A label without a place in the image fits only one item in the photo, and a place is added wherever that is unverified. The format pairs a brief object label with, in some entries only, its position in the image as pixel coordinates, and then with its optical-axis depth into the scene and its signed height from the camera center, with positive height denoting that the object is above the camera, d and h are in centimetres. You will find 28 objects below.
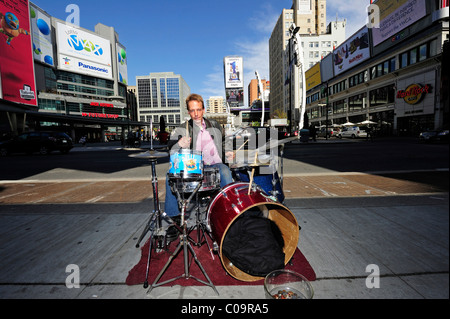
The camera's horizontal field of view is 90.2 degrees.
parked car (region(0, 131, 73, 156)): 1614 +5
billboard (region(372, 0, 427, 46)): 2527 +1440
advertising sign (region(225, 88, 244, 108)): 5488 +1034
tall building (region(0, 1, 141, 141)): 3966 +1702
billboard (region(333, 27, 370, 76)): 3647 +1498
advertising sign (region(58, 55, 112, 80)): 6043 +2177
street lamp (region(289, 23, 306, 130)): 2400 +922
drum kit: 216 -70
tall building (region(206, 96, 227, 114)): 16762 +2638
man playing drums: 319 -1
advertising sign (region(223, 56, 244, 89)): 5438 +1672
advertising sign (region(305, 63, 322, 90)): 5606 +1567
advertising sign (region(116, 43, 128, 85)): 7706 +2727
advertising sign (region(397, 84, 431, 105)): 2585 +493
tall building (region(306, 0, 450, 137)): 2516 +933
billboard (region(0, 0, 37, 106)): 3856 +1637
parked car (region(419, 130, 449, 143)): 1633 -31
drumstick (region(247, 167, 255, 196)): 226 -47
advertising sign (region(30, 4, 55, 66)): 5234 +2613
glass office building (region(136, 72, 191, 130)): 13038 +2588
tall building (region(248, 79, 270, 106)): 17861 +4149
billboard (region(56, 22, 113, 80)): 6072 +2621
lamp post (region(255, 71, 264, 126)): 4527 +1175
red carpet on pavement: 227 -143
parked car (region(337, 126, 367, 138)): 2891 +33
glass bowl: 198 -134
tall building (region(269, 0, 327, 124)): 8250 +4197
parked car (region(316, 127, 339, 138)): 3764 +41
